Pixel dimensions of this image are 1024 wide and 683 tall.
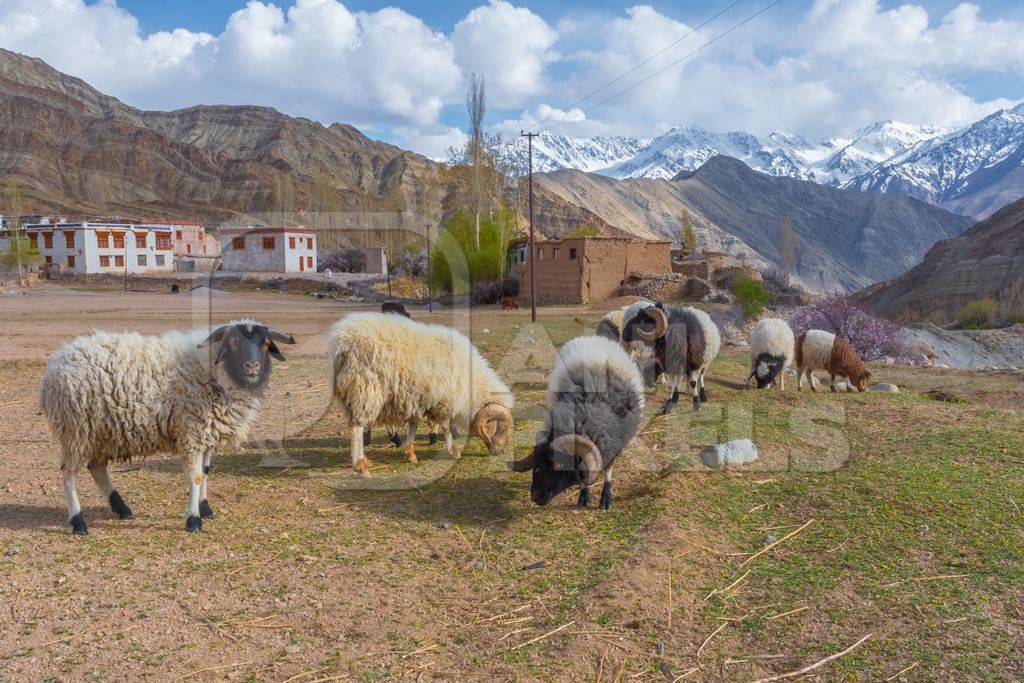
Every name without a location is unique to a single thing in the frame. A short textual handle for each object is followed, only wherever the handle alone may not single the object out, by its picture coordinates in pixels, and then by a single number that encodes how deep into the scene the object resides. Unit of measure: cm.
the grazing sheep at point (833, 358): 1466
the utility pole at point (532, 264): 3446
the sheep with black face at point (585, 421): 682
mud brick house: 4362
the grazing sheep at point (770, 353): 1398
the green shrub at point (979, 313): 4150
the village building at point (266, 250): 6350
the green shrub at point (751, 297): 3662
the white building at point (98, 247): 6626
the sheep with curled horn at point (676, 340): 1136
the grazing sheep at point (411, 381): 791
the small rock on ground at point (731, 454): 817
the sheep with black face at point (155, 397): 584
